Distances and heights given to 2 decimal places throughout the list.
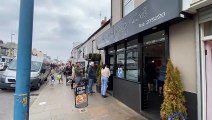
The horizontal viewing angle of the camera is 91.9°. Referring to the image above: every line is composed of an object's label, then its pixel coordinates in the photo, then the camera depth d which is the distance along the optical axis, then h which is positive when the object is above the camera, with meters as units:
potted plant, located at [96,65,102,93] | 6.22 -1.04
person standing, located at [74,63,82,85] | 6.10 -0.78
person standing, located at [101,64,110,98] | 5.33 -0.85
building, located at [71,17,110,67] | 7.63 +1.93
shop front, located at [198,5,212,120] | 2.27 -0.14
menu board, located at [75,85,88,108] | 4.18 -1.46
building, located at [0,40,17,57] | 34.44 +4.05
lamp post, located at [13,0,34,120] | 1.69 +0.00
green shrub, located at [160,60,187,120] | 2.50 -0.80
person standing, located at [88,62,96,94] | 5.84 -0.83
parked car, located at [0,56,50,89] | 6.23 -0.89
